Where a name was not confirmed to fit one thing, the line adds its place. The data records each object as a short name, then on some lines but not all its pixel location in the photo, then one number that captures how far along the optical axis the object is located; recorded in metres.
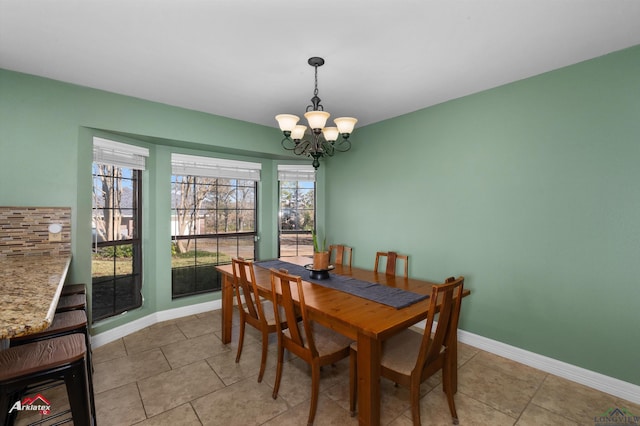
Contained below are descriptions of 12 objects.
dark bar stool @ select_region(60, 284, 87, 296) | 2.31
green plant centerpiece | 2.55
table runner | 1.97
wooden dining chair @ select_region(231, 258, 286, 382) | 2.23
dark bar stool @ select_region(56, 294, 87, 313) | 2.02
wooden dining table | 1.57
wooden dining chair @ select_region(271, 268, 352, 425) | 1.80
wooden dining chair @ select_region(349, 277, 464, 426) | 1.62
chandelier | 2.16
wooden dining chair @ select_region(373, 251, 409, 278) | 2.96
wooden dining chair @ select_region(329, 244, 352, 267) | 3.41
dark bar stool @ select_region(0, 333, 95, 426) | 1.20
